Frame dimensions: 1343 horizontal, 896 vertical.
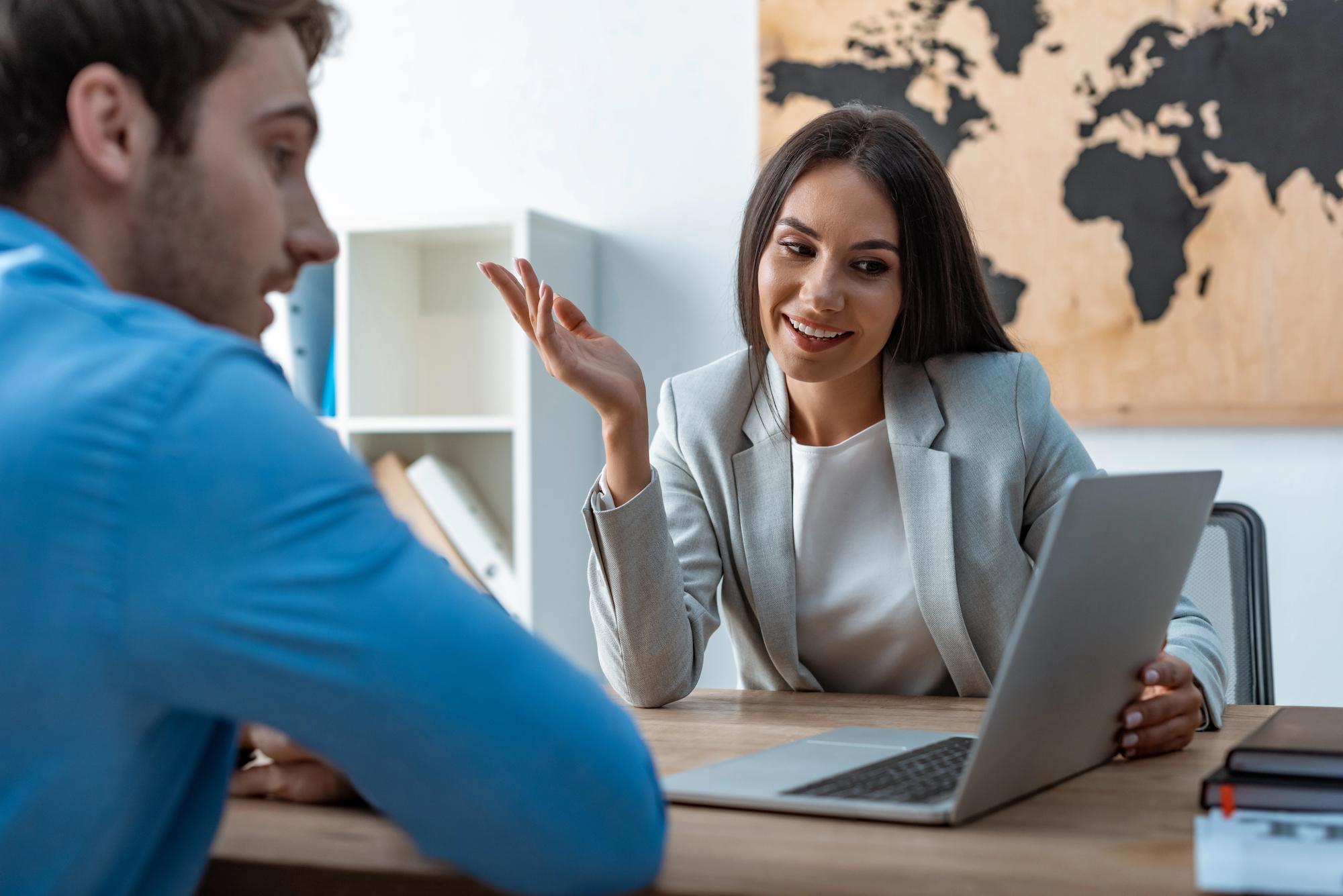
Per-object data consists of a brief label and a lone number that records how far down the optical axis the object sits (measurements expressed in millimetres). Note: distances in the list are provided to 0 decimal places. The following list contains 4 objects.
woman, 1462
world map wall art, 2312
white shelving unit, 2545
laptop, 728
